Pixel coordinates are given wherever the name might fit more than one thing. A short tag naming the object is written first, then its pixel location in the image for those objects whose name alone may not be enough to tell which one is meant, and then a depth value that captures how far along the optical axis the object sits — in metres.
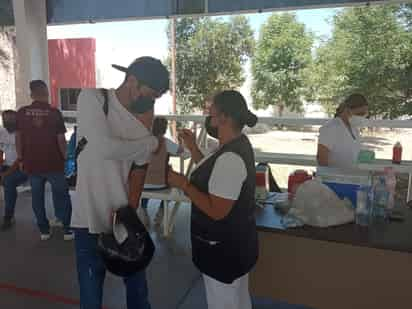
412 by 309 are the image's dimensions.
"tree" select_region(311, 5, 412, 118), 6.37
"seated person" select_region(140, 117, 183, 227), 3.22
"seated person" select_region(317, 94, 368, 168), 2.49
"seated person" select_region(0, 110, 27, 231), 3.66
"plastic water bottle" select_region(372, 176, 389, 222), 1.73
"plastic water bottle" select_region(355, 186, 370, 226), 1.66
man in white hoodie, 1.32
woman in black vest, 1.37
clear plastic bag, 1.67
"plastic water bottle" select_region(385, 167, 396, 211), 1.81
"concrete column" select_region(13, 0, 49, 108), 4.64
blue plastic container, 1.77
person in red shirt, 3.14
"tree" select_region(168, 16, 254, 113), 8.41
